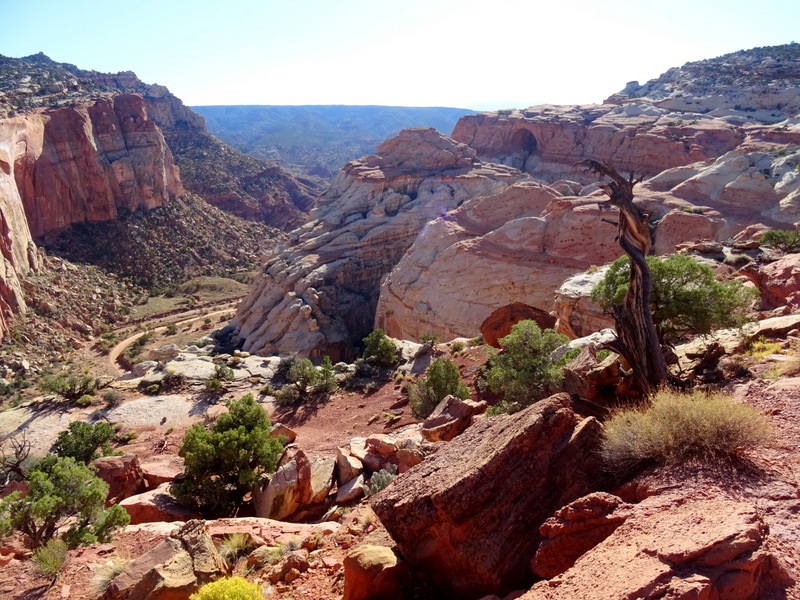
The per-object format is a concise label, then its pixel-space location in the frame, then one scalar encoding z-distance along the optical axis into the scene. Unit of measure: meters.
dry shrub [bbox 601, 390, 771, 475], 5.33
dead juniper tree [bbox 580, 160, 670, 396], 8.65
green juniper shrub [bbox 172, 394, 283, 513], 12.11
